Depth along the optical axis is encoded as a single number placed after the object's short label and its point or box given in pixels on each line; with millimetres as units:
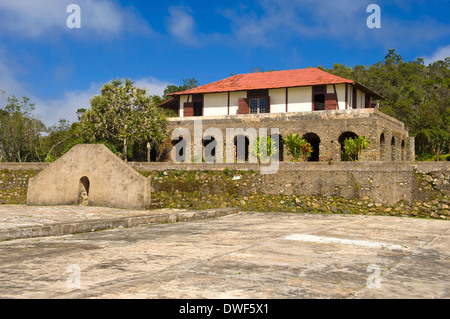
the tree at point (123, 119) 25828
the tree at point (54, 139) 45625
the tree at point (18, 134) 44344
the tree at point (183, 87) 59844
